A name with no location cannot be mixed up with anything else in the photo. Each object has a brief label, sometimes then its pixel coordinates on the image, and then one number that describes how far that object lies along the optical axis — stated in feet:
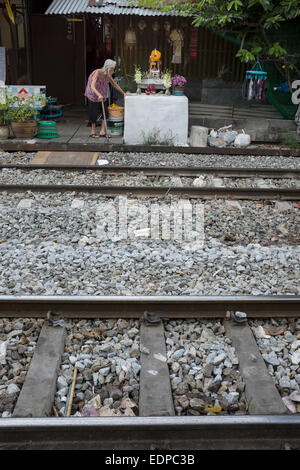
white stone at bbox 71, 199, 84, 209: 21.03
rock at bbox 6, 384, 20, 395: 9.77
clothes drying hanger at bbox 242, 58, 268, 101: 35.68
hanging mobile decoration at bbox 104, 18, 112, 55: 46.56
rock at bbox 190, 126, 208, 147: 33.78
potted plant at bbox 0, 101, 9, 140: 33.47
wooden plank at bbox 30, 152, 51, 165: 28.70
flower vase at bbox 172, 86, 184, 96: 37.58
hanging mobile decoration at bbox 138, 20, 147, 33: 41.96
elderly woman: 32.68
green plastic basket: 34.65
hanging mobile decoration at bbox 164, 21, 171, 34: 42.19
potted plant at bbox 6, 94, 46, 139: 33.73
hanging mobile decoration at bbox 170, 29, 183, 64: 41.78
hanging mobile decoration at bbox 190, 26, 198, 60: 42.60
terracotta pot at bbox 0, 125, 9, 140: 33.71
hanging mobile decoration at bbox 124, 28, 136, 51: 41.57
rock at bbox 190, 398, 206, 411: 9.57
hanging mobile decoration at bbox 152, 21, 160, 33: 42.27
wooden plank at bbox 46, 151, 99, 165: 28.86
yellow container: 36.55
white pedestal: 34.58
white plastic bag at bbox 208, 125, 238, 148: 34.12
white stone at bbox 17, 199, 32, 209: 20.96
